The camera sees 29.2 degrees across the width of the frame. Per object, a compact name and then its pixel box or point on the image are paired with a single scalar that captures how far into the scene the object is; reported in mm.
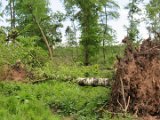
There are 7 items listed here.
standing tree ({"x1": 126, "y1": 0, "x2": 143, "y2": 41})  25701
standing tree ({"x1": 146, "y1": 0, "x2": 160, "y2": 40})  20736
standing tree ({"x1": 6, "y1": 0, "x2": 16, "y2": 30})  26887
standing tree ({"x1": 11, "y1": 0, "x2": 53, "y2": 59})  24756
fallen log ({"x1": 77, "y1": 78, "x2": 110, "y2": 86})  10209
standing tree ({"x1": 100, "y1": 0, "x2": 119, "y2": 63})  26477
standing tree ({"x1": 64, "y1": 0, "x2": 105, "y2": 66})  25840
